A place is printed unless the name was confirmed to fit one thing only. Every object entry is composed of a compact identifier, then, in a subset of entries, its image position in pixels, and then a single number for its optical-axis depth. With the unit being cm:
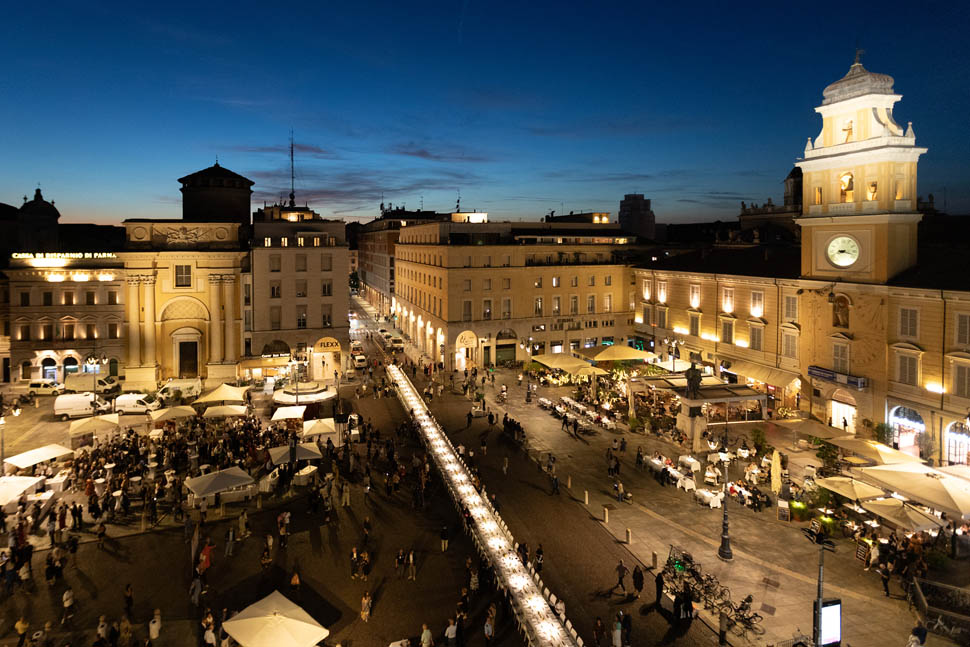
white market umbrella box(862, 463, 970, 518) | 2397
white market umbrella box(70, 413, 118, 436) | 3674
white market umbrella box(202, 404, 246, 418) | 4019
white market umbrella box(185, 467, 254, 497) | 2747
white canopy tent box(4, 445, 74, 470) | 3094
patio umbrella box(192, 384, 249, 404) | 4238
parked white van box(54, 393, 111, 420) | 4456
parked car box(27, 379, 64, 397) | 5172
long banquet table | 1980
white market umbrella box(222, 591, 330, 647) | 1717
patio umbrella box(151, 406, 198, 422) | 3834
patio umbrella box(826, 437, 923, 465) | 2953
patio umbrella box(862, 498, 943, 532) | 2372
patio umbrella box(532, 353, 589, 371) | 5172
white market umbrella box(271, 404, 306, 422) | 3994
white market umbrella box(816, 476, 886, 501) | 2634
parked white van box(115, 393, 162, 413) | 4581
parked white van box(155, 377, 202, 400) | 4928
